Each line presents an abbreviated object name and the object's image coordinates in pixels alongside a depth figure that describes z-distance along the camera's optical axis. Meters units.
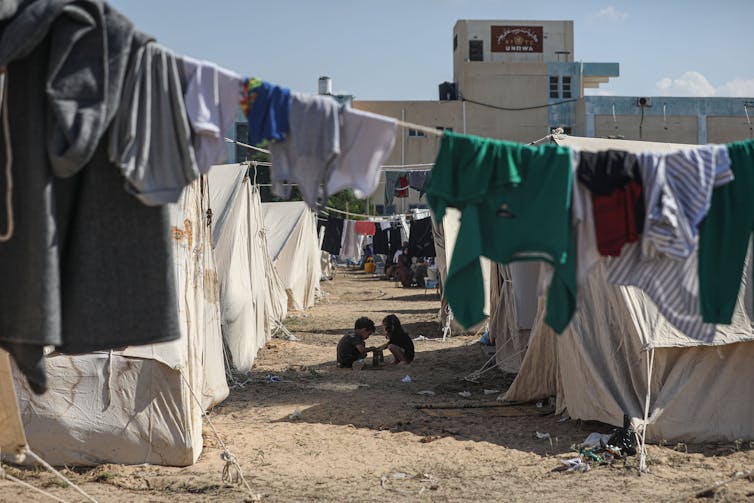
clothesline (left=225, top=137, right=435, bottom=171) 6.98
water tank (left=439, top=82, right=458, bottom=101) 42.94
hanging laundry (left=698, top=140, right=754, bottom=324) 4.14
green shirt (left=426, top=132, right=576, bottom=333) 3.90
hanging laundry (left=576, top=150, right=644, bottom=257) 4.02
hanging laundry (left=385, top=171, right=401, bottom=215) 29.96
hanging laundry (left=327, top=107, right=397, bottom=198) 3.85
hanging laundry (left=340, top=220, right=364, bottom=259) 27.52
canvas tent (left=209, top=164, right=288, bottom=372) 11.74
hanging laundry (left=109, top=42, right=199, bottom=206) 3.45
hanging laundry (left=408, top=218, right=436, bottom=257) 21.75
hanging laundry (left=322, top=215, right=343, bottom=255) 27.45
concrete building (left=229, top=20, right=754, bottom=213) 38.28
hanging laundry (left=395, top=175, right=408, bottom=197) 21.89
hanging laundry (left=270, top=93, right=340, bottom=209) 3.79
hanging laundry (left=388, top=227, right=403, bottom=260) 28.23
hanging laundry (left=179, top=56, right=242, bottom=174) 3.58
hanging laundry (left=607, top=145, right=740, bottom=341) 4.09
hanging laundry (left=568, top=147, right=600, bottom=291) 4.04
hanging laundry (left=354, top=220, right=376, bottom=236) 28.24
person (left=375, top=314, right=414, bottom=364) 12.40
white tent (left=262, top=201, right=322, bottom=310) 20.41
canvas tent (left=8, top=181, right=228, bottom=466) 6.89
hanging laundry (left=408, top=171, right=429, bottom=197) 20.56
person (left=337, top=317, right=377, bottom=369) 12.23
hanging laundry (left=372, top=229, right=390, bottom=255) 28.61
